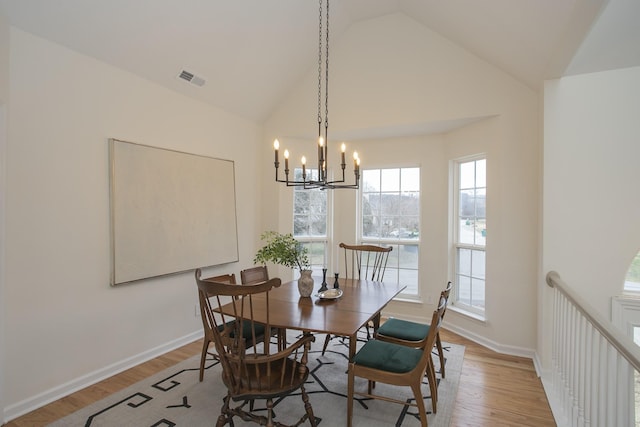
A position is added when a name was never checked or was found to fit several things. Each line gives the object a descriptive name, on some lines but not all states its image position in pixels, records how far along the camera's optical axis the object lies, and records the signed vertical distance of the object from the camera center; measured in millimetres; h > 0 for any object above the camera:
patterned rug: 2334 -1422
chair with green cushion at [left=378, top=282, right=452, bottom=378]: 2646 -994
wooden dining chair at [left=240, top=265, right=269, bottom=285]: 3058 -631
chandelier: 2478 +246
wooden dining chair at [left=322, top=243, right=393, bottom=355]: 4757 -788
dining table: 2133 -730
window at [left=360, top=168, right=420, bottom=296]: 4555 -151
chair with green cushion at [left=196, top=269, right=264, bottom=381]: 2682 -984
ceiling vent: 3411 +1277
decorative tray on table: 2770 -707
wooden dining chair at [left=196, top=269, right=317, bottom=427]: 1878 -953
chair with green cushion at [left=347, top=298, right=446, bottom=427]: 2078 -995
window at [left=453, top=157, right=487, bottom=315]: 3922 -319
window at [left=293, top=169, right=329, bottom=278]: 4836 -224
